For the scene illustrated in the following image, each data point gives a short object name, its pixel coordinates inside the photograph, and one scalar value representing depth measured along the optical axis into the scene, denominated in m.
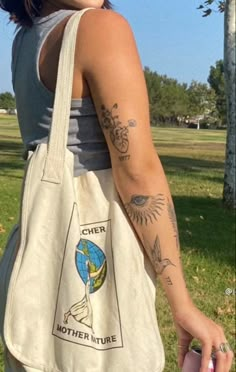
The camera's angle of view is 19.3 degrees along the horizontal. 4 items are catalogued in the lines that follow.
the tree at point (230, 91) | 10.10
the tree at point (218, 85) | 76.53
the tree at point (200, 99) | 78.69
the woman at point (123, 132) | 1.46
